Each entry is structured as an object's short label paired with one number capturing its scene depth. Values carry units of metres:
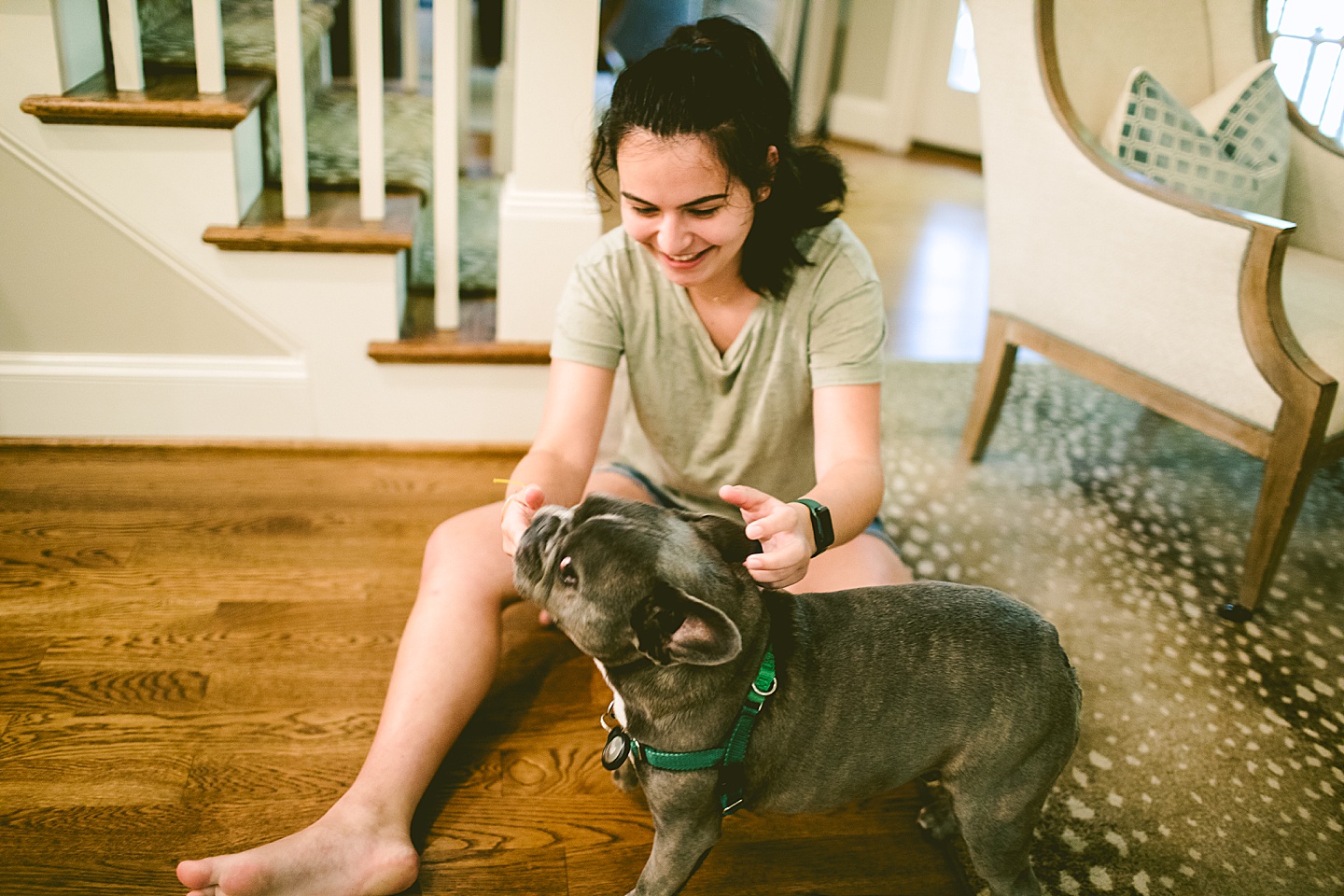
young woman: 1.14
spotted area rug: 1.37
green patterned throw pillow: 2.02
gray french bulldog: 0.96
